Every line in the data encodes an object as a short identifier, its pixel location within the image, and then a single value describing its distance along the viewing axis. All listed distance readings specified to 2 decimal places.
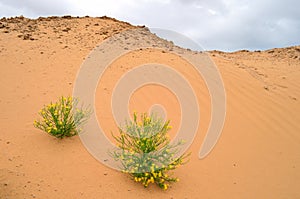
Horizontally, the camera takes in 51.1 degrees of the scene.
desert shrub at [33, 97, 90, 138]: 4.79
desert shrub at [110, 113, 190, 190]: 4.08
